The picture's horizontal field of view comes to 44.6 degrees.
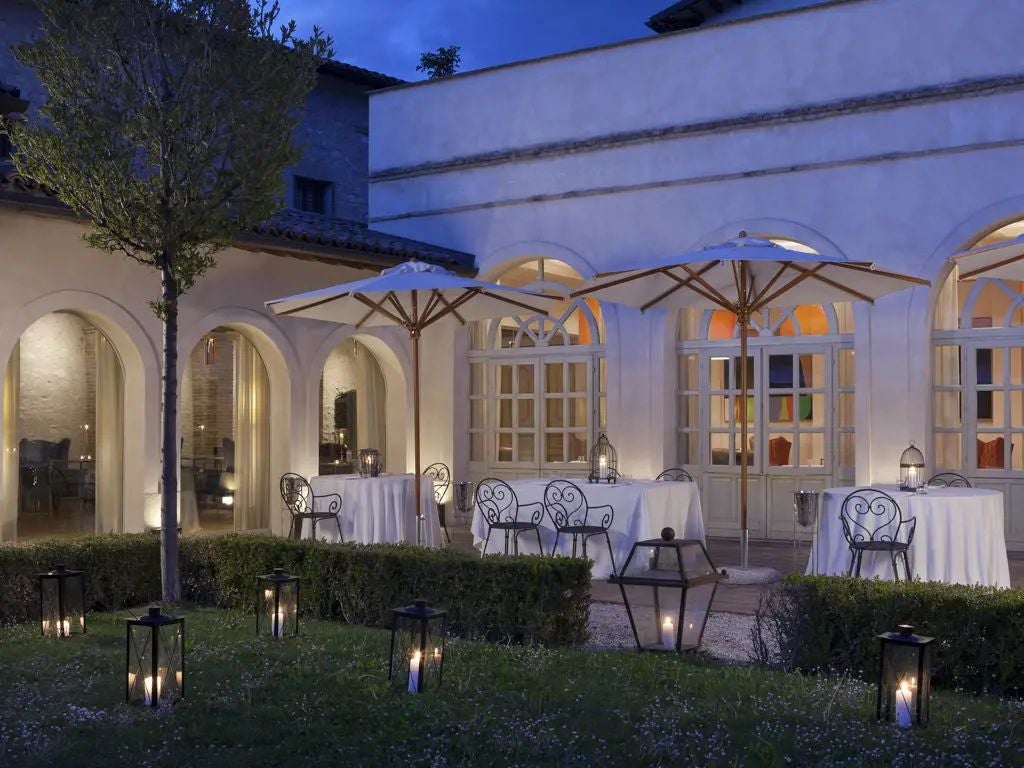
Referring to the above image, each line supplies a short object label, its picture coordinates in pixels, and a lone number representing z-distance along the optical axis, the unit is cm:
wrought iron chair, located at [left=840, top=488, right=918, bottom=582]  859
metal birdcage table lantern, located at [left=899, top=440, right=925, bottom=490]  912
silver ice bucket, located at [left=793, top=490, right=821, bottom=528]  894
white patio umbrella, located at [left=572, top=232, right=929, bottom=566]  932
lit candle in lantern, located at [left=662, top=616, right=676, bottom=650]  606
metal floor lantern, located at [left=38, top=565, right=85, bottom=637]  712
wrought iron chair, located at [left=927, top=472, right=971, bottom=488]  1024
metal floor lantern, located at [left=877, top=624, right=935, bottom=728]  501
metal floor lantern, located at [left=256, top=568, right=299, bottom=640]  704
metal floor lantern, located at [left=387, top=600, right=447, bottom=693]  568
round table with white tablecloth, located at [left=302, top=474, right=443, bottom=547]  1081
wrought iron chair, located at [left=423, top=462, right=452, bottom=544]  1300
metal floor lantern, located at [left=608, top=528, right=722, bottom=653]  597
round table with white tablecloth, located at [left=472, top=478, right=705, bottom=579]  974
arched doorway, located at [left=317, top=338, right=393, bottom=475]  1422
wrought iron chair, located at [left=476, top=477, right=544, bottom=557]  1016
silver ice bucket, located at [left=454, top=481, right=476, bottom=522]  1080
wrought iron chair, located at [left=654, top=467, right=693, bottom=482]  1134
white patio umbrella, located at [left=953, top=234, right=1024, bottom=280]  944
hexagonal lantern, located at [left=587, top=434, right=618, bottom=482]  1034
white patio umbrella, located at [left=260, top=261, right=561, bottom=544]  1004
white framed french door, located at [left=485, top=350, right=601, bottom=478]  1389
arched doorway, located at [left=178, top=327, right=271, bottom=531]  1277
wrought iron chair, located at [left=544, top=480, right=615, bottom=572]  975
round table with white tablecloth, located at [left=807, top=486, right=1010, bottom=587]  860
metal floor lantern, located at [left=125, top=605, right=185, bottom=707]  548
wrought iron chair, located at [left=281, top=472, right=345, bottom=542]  1091
